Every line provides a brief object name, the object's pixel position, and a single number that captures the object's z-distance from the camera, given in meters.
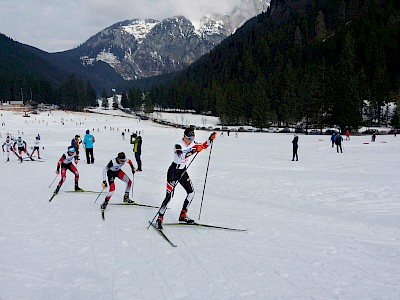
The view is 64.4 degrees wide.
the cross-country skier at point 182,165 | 7.55
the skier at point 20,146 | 21.16
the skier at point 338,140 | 25.51
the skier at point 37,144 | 22.66
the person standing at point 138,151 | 17.52
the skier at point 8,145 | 21.92
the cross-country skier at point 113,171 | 9.52
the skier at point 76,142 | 20.25
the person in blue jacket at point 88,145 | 20.26
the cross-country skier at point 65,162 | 11.77
